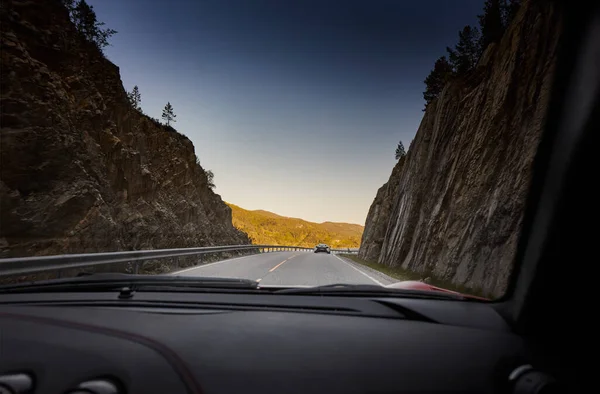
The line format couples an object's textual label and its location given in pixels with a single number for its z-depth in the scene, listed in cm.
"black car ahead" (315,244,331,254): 4669
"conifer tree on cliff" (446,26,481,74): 2830
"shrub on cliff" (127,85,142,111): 2818
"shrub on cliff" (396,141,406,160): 5839
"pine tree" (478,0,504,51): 2325
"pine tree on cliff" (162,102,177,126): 3306
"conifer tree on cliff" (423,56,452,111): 3638
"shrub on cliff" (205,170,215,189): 4906
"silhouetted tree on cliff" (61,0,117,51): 2036
